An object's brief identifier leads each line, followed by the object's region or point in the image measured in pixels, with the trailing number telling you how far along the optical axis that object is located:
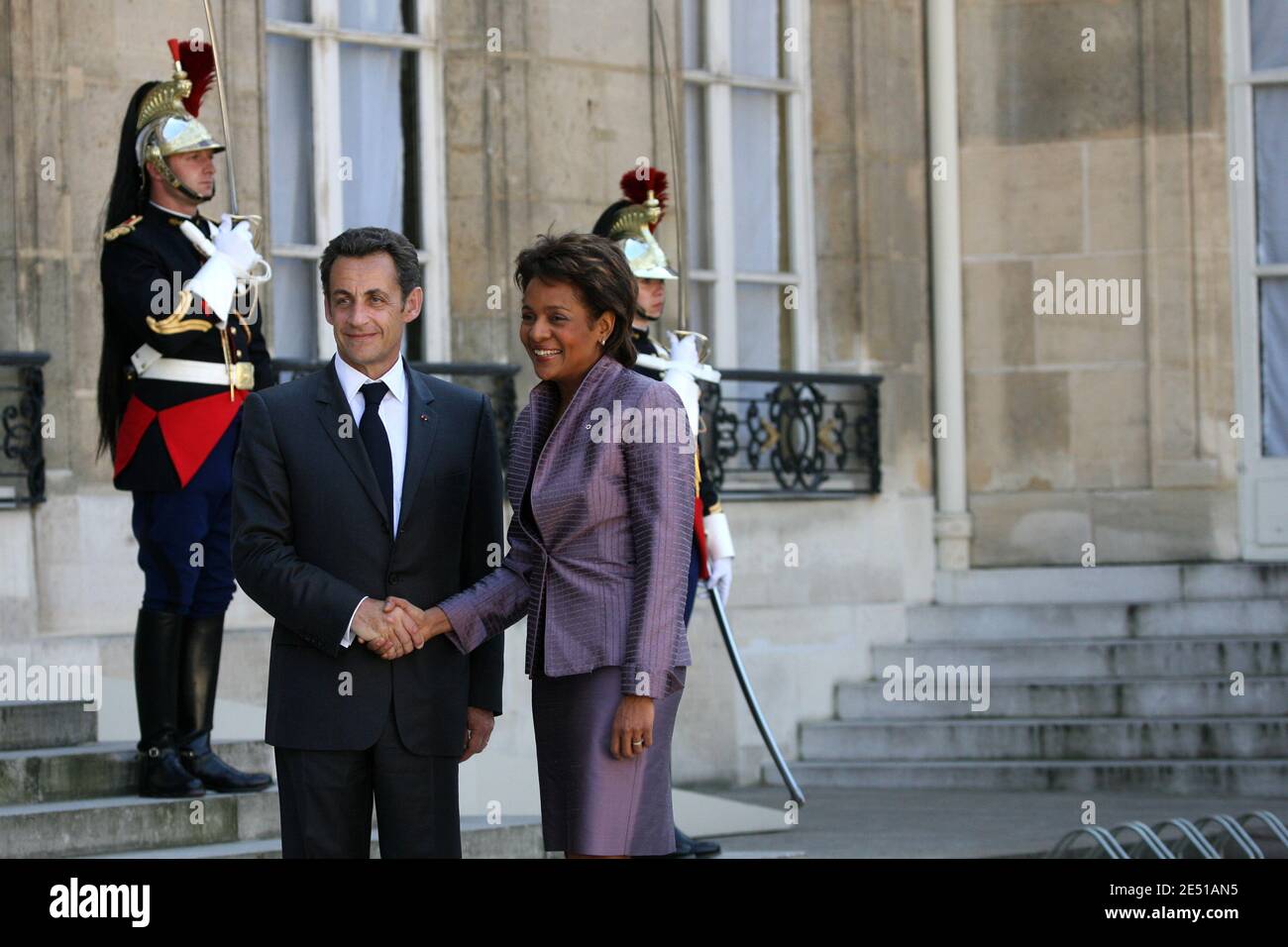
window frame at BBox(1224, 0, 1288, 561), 11.16
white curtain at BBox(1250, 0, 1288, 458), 11.21
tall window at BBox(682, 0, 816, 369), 10.85
